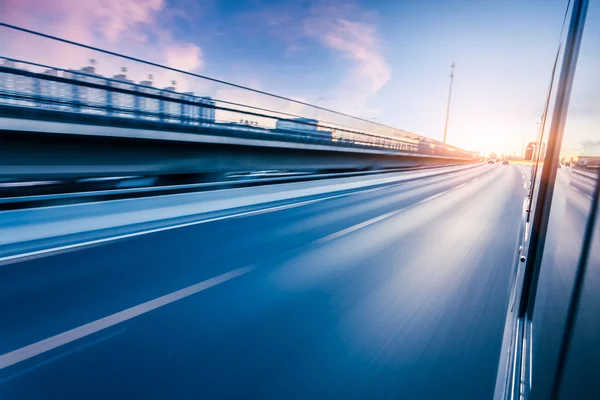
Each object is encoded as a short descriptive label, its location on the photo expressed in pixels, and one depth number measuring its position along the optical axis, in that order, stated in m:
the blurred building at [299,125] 17.83
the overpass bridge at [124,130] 8.38
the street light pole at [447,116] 73.56
